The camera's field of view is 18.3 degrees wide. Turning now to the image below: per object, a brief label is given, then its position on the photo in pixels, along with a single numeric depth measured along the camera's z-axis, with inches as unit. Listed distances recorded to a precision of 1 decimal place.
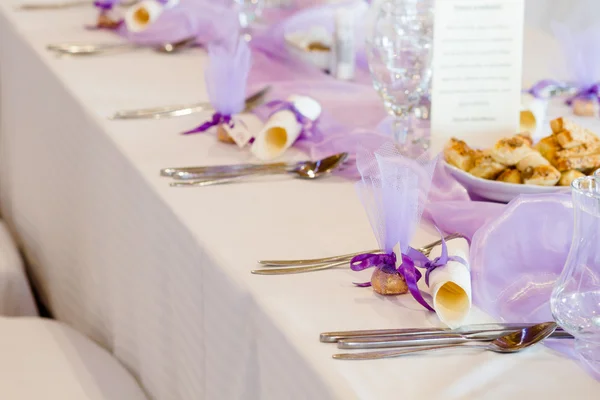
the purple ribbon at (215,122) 95.4
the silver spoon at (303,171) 88.0
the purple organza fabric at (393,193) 74.9
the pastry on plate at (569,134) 82.9
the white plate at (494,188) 81.4
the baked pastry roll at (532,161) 82.3
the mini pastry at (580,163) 82.3
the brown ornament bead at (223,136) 94.4
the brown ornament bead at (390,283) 75.7
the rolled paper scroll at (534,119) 92.3
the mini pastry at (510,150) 82.6
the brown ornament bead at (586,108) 97.0
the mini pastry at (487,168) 83.4
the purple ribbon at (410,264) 74.5
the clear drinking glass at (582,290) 70.4
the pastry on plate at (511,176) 82.6
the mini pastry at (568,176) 81.9
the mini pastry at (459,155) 84.7
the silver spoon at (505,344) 71.7
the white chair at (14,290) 105.6
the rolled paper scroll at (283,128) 92.0
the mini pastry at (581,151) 82.4
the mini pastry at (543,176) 81.6
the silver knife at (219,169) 88.7
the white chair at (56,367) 89.0
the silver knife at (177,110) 100.1
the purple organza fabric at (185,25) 118.8
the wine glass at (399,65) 90.7
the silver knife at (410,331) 72.7
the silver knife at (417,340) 72.2
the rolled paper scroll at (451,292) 73.3
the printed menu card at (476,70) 89.8
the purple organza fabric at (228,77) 95.2
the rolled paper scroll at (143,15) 117.9
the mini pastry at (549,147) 83.4
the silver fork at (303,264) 78.0
